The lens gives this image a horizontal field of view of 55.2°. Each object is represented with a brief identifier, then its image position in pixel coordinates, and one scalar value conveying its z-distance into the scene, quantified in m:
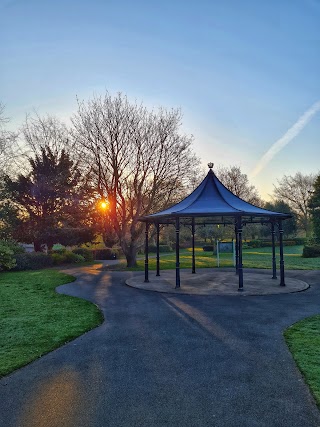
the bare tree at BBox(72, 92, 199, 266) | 21.42
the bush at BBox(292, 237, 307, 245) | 47.63
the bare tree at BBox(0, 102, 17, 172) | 20.98
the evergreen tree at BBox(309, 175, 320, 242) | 28.66
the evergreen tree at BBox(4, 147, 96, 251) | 26.08
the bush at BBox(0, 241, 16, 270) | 18.20
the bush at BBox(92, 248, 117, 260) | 30.84
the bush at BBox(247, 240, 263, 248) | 42.95
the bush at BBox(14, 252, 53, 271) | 20.78
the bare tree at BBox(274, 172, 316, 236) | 50.69
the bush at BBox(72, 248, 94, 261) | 28.03
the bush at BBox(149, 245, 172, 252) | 42.11
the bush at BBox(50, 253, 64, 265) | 24.33
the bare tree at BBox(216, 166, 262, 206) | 43.31
